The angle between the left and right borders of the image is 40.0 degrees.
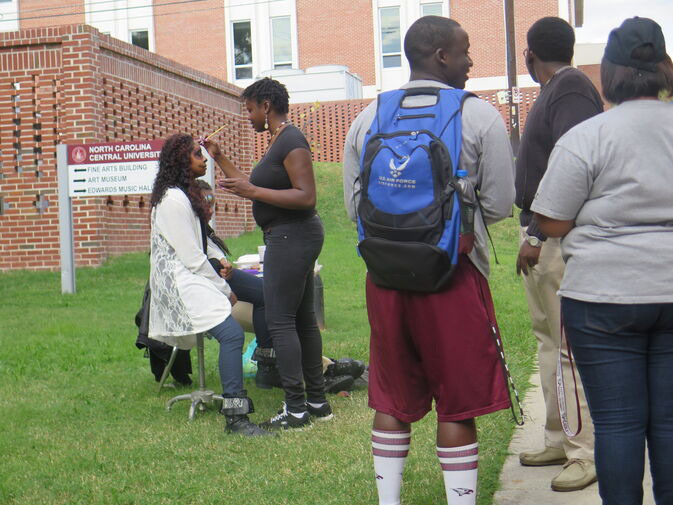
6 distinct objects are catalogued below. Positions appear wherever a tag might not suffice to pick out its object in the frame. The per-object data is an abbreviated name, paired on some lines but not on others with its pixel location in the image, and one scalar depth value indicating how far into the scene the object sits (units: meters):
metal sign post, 11.02
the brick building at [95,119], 12.70
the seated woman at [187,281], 5.67
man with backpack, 3.33
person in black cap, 3.05
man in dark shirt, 4.10
